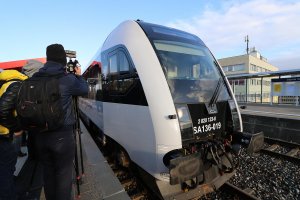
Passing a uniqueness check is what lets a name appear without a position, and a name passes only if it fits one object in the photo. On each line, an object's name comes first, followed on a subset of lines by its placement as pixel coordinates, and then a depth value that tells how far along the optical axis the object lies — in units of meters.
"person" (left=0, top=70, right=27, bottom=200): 2.25
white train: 3.14
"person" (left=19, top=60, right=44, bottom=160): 3.42
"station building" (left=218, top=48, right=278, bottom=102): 38.81
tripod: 3.05
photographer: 2.31
